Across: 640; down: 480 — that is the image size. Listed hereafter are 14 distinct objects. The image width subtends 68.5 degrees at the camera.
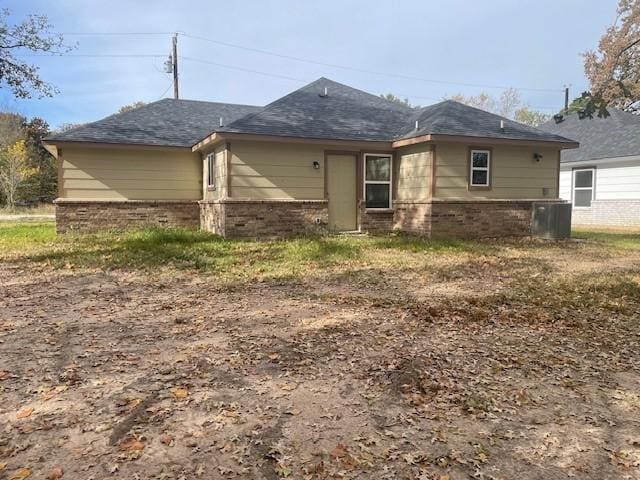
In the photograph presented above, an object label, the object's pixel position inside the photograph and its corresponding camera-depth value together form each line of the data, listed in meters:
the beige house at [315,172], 12.51
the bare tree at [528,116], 56.56
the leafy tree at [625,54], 23.33
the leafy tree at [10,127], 36.00
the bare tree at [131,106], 44.03
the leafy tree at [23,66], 12.99
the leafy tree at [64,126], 44.06
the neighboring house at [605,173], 18.48
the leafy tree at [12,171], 29.59
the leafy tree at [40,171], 32.84
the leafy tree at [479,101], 56.84
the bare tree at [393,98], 64.60
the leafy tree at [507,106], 56.56
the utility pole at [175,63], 27.70
